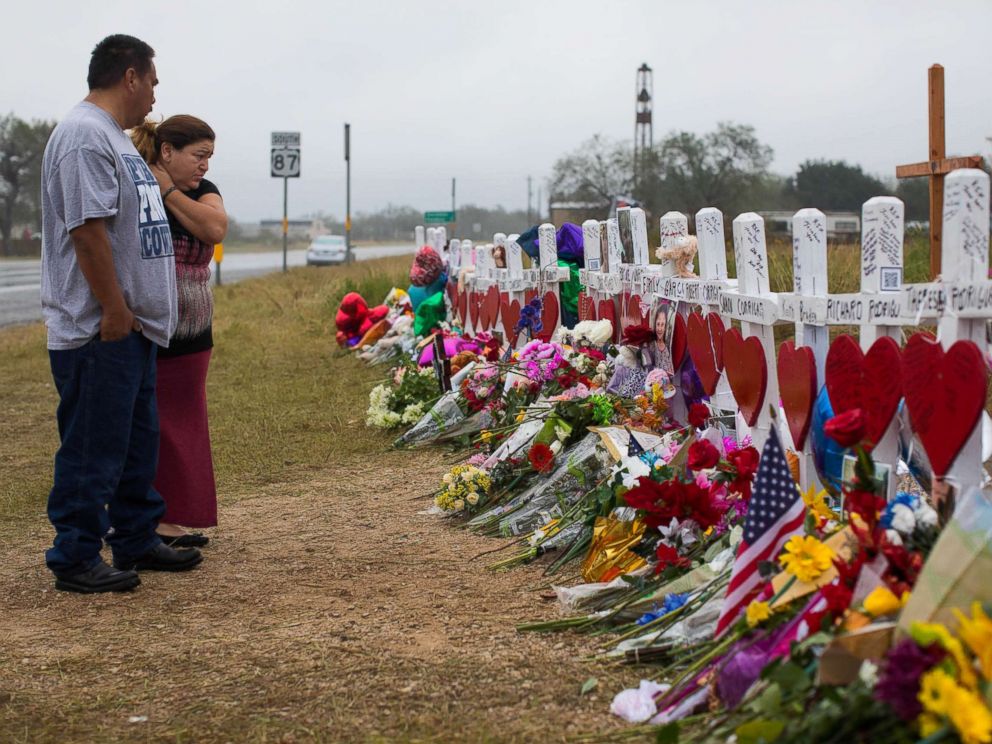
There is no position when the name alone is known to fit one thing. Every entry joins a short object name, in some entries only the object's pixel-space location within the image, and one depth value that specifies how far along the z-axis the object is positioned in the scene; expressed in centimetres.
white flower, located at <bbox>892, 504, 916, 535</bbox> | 251
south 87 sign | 2428
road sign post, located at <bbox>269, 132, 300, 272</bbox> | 2431
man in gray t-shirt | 390
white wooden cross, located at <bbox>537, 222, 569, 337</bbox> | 733
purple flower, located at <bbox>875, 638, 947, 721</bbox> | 205
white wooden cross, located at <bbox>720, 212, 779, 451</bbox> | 412
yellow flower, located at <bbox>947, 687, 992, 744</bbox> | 188
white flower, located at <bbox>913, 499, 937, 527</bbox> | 252
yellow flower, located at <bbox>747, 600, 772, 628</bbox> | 264
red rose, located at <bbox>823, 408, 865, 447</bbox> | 263
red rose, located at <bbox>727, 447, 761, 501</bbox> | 357
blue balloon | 352
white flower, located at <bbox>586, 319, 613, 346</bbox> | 598
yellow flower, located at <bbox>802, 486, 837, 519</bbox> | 313
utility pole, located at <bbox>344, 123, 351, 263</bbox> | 2867
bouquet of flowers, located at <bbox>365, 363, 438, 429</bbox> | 759
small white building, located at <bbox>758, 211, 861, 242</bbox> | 3697
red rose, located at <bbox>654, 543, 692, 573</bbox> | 348
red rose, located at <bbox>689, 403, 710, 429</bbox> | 443
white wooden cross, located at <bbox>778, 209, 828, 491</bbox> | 384
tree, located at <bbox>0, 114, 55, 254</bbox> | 6219
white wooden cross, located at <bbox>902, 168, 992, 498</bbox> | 285
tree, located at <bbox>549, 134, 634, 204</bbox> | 5094
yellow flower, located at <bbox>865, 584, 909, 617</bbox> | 231
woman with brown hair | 451
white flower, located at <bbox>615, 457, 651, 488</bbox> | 411
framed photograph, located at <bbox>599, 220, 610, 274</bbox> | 634
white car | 4691
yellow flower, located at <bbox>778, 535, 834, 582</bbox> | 259
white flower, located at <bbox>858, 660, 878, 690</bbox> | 219
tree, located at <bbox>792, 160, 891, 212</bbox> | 5528
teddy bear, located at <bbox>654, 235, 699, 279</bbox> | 520
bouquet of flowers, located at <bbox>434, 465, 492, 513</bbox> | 507
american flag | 285
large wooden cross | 629
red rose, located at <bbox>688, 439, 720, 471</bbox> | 369
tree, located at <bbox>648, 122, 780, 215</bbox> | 4762
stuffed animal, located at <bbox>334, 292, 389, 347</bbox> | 1288
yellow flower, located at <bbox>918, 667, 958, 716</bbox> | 195
